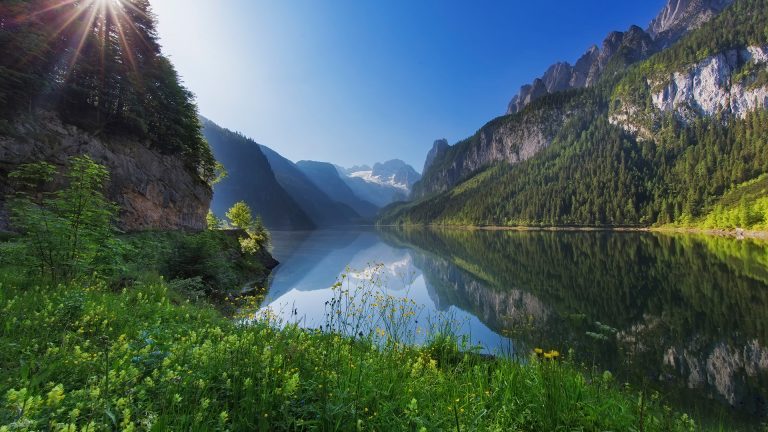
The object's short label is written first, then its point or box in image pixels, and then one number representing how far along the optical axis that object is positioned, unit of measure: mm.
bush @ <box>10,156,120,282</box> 8359
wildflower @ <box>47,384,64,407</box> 2303
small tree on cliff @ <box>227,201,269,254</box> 39194
